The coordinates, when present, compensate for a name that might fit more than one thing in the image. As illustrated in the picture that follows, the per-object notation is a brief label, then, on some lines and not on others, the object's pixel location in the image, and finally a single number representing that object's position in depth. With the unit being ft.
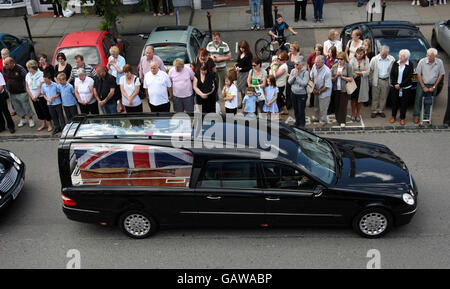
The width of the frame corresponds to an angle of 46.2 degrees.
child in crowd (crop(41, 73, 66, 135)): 37.55
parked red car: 44.34
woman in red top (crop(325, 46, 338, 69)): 36.90
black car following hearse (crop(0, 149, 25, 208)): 28.86
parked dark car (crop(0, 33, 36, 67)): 49.20
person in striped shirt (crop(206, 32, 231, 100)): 41.60
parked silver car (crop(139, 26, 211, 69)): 43.27
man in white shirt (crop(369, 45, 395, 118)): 37.01
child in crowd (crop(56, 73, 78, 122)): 36.83
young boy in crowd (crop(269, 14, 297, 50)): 47.75
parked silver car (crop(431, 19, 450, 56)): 48.39
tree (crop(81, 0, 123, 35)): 51.72
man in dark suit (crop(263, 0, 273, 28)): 57.16
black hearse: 24.95
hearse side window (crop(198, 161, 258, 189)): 24.94
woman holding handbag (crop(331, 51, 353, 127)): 36.09
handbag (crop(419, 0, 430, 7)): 61.57
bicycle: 48.39
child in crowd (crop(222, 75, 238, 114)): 35.47
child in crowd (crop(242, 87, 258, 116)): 35.32
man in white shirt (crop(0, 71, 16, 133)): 39.10
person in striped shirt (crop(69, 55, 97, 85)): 40.09
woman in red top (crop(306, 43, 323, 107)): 37.37
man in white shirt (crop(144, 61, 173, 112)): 35.83
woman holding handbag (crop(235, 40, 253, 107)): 38.58
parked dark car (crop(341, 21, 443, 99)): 40.45
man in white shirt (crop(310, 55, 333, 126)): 35.55
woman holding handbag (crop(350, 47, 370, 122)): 36.70
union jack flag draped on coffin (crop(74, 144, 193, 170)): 25.26
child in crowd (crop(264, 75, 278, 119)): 35.65
